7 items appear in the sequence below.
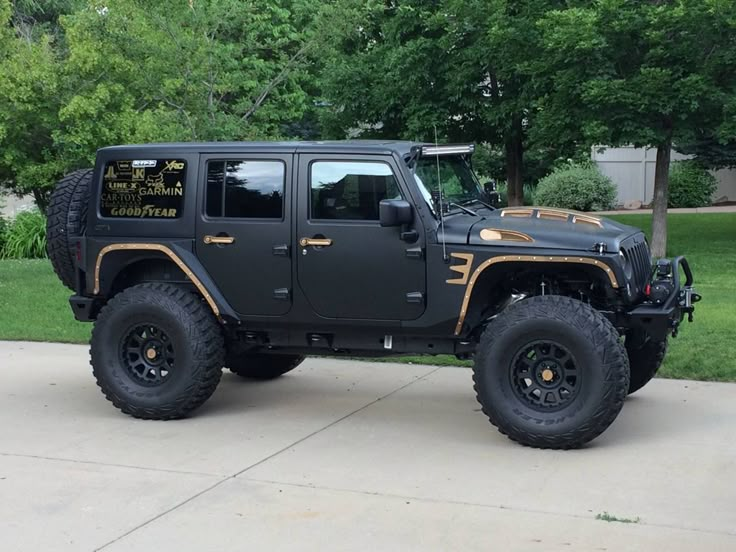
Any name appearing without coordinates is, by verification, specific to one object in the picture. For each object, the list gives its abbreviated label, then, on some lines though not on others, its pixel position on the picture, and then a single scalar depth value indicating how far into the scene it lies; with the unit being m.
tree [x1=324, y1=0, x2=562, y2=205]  17.08
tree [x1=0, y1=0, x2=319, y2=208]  14.05
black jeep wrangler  6.71
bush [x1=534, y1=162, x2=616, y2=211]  27.67
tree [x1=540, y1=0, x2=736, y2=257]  14.88
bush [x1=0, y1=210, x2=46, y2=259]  20.06
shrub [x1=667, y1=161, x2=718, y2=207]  28.61
